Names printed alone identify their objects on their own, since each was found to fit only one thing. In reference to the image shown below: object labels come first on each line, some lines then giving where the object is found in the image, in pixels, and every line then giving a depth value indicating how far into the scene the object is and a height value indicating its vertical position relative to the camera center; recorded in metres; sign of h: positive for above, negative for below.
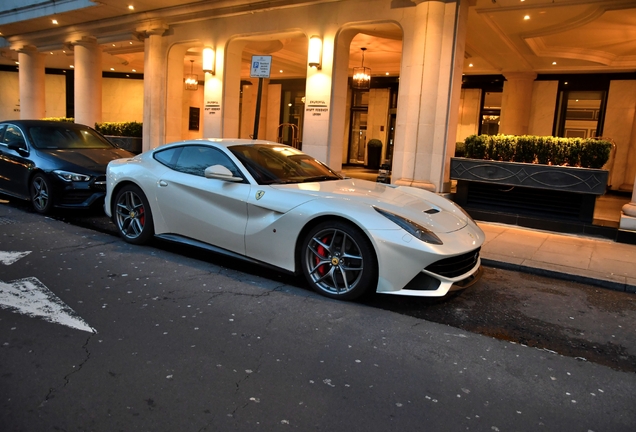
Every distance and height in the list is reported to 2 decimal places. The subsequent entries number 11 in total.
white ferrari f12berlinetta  4.22 -0.76
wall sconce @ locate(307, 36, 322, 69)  11.63 +2.06
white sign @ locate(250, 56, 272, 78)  9.12 +1.33
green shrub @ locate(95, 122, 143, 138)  16.97 -0.01
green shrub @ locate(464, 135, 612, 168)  8.63 +0.12
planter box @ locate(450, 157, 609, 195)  8.45 -0.36
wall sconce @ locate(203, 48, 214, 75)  13.93 +2.10
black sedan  7.74 -0.62
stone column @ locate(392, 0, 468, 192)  9.85 +1.14
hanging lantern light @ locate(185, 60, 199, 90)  23.52 +2.45
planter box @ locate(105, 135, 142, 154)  16.75 -0.45
